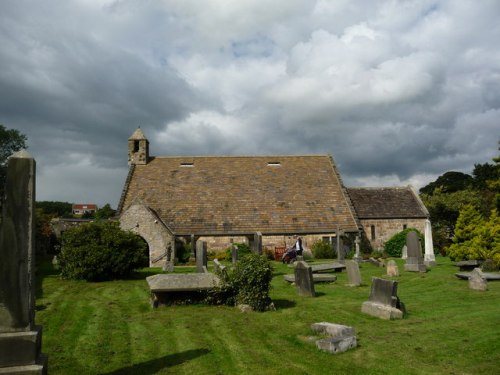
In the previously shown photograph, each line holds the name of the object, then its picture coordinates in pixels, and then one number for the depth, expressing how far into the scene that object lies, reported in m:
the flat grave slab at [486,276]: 15.35
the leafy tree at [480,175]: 53.12
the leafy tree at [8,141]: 38.34
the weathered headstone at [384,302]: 10.55
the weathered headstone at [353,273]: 16.17
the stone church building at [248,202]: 30.36
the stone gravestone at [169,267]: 22.61
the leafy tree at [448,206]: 42.19
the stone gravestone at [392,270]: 18.44
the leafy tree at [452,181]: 68.10
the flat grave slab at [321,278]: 17.31
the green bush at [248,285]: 11.88
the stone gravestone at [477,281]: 13.85
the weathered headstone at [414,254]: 19.64
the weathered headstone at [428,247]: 22.08
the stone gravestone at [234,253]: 21.73
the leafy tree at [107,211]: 63.28
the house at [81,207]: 136.88
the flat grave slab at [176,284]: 12.10
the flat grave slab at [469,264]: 18.19
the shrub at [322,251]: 29.34
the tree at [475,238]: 18.14
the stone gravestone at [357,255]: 25.14
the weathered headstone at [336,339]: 8.01
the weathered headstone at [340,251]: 22.80
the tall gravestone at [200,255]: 19.06
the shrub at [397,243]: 32.81
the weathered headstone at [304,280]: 14.14
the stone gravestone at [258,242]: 23.33
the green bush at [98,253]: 18.81
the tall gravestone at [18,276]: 5.52
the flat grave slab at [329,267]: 19.72
